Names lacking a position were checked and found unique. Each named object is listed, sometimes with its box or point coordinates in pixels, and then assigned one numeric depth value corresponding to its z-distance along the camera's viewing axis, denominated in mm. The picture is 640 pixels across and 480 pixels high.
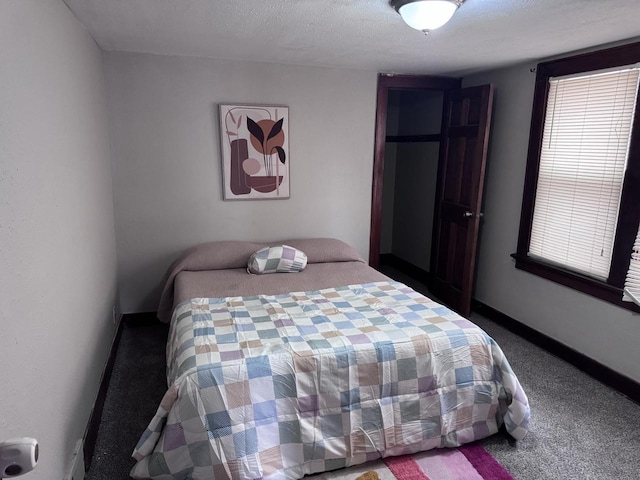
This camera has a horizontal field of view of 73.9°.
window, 2600
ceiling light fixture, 1874
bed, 1756
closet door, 3564
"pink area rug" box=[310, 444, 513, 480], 1944
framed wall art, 3445
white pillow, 3168
